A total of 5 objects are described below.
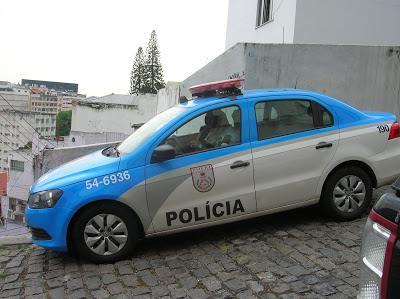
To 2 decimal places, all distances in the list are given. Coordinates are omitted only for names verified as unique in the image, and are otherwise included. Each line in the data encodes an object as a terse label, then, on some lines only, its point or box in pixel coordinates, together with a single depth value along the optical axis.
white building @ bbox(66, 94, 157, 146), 30.34
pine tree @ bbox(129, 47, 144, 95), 50.00
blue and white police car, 4.67
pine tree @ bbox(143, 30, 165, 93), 49.41
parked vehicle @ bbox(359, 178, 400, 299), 1.91
